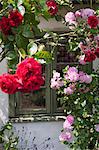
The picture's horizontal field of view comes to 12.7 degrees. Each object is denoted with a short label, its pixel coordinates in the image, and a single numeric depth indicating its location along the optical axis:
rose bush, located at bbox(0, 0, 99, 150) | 2.26
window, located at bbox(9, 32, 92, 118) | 5.62
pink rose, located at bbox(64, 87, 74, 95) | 4.78
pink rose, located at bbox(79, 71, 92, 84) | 4.63
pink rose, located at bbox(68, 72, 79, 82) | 4.60
